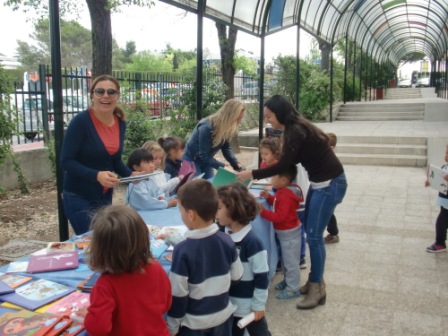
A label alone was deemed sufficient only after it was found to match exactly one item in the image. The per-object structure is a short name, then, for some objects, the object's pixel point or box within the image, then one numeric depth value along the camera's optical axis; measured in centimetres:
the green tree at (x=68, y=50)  5838
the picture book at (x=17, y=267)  241
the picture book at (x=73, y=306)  189
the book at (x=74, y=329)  180
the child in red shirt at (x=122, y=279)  171
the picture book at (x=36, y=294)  204
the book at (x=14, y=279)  222
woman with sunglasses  295
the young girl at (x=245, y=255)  248
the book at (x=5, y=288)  212
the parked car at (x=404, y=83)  5409
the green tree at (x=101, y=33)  743
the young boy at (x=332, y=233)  523
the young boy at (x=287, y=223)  350
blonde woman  450
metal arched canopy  670
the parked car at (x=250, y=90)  1638
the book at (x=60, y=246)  269
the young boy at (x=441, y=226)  457
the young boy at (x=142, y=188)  366
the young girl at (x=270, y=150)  404
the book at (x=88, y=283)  220
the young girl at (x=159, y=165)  404
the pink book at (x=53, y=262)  242
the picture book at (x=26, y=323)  176
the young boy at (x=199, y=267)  209
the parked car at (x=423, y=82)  5354
